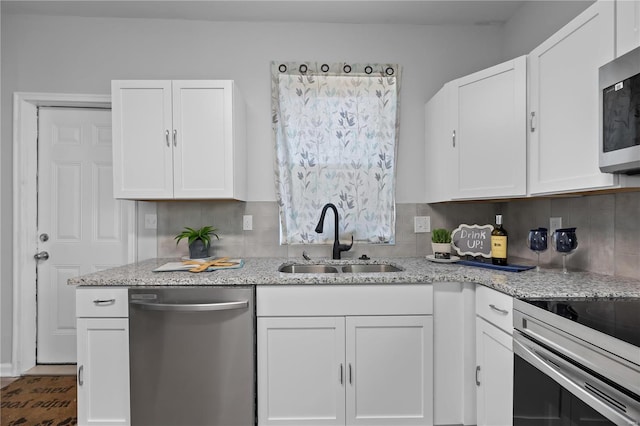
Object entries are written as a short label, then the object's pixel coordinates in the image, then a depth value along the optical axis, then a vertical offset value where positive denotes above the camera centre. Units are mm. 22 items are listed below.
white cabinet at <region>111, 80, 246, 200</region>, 2117 +464
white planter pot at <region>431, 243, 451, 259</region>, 2242 -247
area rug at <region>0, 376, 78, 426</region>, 1979 -1201
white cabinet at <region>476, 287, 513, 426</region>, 1470 -674
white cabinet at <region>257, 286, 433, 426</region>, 1752 -802
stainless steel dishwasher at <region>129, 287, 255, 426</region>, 1714 -749
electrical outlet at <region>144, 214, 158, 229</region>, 2504 -64
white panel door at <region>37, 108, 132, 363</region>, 2598 -29
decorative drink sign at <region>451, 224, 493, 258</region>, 2088 -174
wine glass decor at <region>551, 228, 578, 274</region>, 1702 -141
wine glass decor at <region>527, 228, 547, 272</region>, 1814 -146
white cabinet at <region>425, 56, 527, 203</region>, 1840 +463
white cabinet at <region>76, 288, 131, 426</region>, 1734 -741
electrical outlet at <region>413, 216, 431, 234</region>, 2586 -87
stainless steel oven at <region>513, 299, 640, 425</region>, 866 -452
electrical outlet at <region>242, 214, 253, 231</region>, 2529 -78
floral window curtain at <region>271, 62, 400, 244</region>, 2525 +507
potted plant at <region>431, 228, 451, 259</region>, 2248 -207
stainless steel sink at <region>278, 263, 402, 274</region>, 2334 -385
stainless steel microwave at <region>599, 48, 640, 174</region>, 1180 +359
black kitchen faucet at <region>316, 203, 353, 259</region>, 2332 -235
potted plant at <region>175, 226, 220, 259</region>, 2334 -198
